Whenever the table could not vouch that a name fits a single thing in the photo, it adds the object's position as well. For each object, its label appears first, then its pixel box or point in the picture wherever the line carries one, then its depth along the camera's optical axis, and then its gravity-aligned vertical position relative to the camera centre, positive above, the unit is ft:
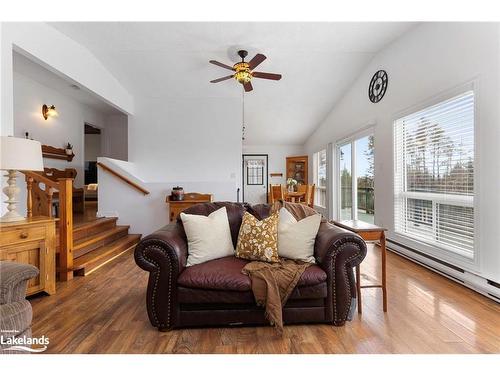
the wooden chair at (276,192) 20.20 -0.41
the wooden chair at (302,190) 20.42 -0.31
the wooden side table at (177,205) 15.29 -1.07
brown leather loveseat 5.99 -2.47
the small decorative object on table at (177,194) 15.58 -0.41
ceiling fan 10.99 +5.18
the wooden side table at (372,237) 6.85 -1.39
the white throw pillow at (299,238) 6.94 -1.43
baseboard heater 7.68 -3.07
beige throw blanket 5.81 -2.31
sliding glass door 15.08 +0.53
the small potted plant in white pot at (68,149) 17.14 +2.65
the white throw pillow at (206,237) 6.88 -1.42
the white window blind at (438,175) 8.63 +0.46
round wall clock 12.89 +5.36
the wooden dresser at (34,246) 7.21 -1.77
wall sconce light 15.43 +4.77
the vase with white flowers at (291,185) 22.21 +0.17
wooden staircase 10.27 -2.81
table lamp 7.04 +0.80
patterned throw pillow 6.96 -1.48
